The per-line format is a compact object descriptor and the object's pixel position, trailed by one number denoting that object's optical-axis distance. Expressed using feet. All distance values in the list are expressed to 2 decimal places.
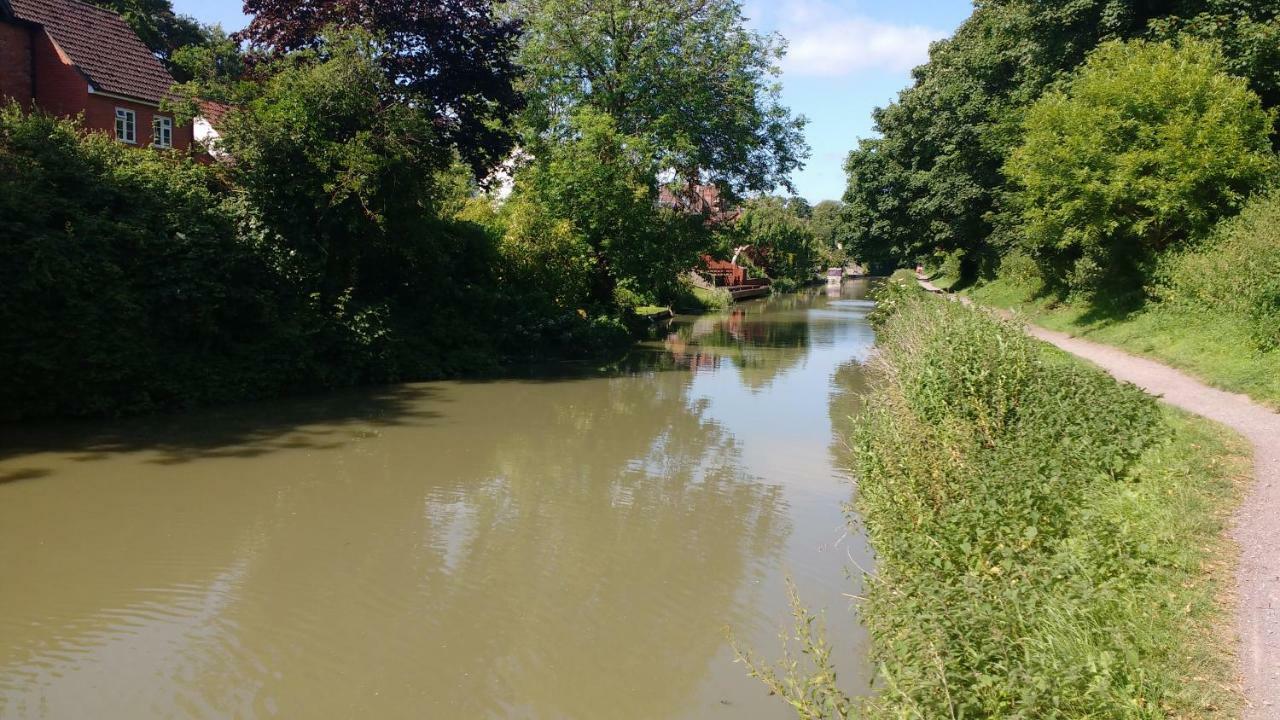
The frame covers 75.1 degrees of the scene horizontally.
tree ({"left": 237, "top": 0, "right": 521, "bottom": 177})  71.05
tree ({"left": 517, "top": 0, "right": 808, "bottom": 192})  92.38
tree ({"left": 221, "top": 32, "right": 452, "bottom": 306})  55.06
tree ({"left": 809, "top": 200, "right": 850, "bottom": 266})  149.59
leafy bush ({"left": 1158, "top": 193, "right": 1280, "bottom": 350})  42.01
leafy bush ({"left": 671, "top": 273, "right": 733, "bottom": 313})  153.48
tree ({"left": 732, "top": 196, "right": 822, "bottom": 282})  241.96
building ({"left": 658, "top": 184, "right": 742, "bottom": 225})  98.58
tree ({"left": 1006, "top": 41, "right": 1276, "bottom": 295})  57.67
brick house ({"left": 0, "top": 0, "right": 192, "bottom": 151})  84.94
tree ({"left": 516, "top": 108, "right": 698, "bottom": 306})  86.38
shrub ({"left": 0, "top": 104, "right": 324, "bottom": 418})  41.86
